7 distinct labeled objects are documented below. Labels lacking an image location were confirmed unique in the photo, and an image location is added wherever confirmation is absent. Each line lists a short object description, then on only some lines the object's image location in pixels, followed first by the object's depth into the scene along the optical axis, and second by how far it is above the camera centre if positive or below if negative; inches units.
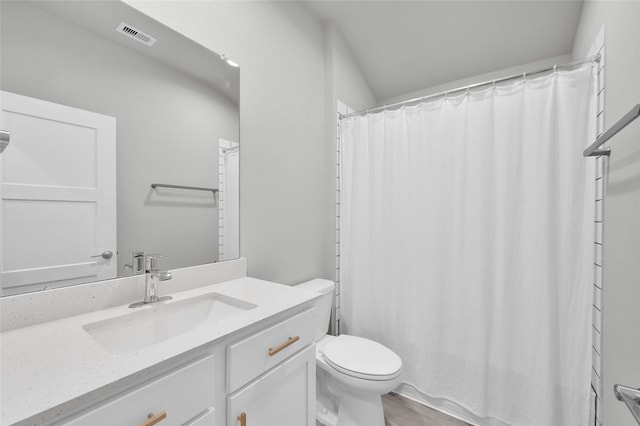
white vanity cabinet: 31.8 -22.0
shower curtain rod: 50.3 +27.9
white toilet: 53.6 -33.3
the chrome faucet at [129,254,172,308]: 39.9 -10.4
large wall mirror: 33.1 +9.2
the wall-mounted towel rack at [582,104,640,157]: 26.4 +9.7
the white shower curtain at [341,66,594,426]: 52.9 -7.9
